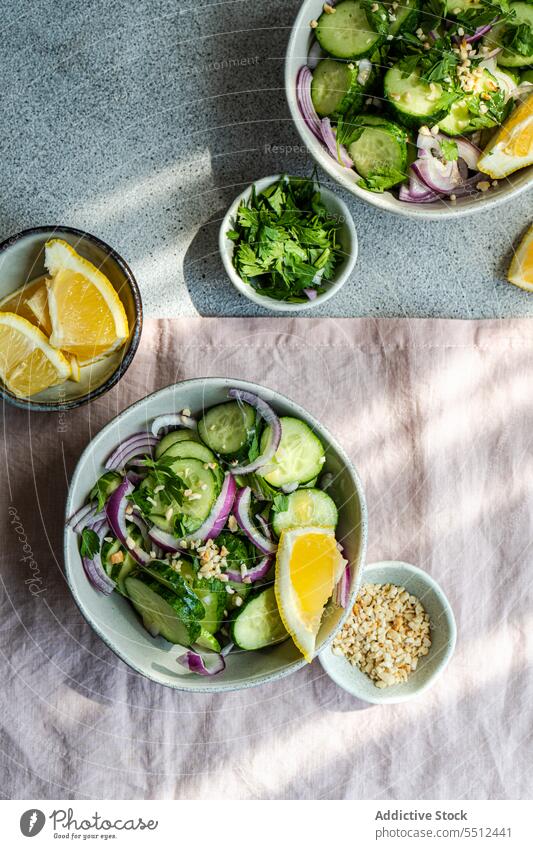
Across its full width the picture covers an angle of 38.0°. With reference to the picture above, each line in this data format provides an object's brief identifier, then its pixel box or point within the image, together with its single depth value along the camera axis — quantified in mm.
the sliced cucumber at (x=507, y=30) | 1152
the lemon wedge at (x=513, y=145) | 1148
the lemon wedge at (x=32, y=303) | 1146
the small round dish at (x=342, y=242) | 1188
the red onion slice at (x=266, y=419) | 1085
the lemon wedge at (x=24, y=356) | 1127
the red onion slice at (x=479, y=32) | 1151
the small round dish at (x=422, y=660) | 1179
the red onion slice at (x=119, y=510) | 1100
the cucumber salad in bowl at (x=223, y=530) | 1084
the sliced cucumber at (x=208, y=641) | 1080
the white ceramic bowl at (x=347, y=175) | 1121
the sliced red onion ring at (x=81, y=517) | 1068
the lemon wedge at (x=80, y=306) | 1120
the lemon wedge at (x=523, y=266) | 1278
